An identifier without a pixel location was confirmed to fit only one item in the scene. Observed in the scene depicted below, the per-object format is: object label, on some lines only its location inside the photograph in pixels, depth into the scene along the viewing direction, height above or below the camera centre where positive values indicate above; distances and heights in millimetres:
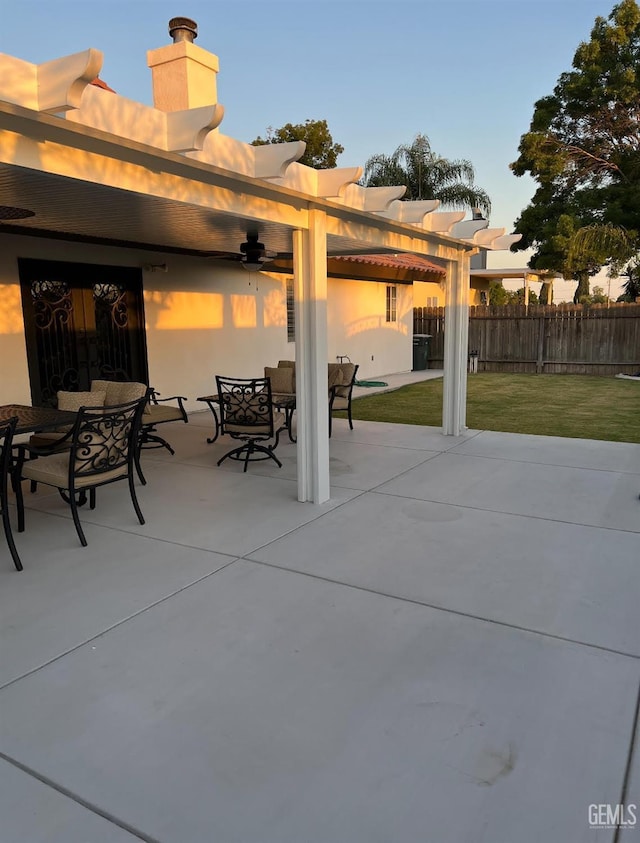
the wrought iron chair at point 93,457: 4352 -994
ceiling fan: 6848 +838
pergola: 3027 +1015
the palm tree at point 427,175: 22953 +5716
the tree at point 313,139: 24141 +7525
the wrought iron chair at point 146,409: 6156 -988
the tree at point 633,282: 18908 +1260
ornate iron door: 7949 +45
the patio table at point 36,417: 4715 -752
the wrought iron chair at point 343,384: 8703 -853
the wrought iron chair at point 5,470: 3825 -928
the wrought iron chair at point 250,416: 6605 -991
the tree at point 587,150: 18922 +5743
